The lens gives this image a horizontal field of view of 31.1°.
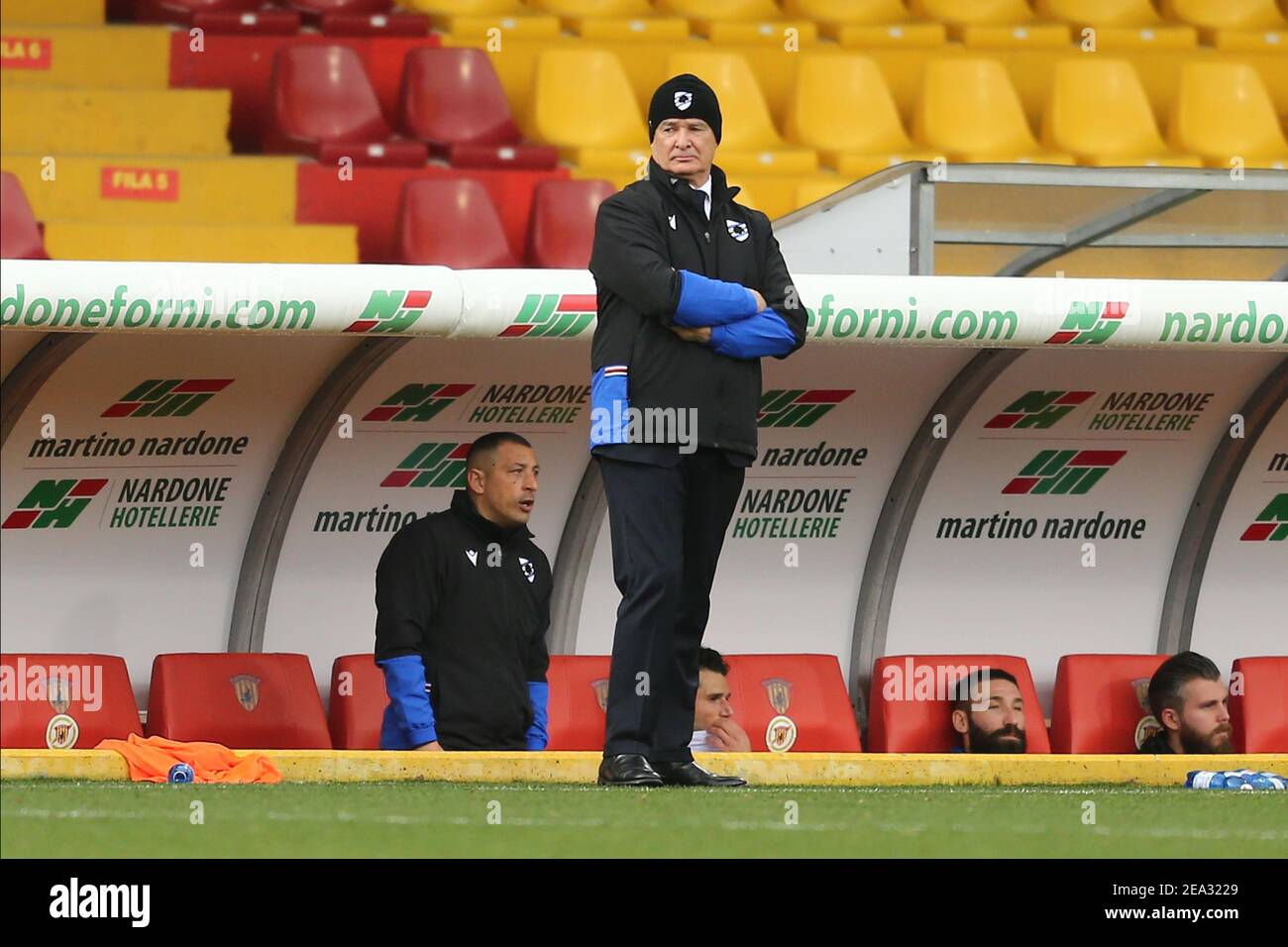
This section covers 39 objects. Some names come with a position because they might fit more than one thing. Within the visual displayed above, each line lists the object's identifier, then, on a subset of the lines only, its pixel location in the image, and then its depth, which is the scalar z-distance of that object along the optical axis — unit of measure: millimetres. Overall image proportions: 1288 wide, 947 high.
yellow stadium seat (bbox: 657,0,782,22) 14469
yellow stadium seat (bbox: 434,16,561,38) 13828
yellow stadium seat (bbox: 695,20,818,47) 14320
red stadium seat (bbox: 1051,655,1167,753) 8281
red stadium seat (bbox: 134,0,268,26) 13258
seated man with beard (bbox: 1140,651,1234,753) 7953
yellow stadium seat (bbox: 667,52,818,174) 13445
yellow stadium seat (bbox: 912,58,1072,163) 13859
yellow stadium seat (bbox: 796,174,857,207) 12820
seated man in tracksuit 6809
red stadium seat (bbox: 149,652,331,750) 7363
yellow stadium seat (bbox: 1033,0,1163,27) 15266
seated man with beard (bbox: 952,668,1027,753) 8078
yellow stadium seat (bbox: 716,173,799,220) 12945
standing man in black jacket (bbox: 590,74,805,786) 5504
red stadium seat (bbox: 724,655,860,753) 8031
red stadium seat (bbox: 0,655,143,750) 7262
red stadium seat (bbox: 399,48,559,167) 13117
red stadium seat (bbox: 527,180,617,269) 12273
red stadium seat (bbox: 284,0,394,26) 13680
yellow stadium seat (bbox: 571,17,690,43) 14133
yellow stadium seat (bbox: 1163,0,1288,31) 15422
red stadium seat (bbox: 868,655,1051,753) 8125
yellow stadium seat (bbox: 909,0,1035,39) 14977
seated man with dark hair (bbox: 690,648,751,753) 7789
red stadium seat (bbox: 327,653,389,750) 7641
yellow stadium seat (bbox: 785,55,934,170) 13766
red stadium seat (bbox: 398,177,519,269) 11938
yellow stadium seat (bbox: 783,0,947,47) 14641
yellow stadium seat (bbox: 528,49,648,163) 13492
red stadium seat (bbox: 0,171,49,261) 10789
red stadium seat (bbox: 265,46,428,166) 12695
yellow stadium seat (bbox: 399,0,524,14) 13930
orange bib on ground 6285
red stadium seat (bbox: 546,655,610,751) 7859
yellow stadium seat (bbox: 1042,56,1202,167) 14055
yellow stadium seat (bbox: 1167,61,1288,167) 14234
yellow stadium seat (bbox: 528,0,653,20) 14234
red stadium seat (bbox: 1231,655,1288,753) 8453
